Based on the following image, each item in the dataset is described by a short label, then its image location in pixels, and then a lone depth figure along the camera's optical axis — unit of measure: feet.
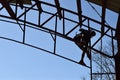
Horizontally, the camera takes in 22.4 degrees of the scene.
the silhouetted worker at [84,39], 40.63
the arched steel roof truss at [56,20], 41.09
